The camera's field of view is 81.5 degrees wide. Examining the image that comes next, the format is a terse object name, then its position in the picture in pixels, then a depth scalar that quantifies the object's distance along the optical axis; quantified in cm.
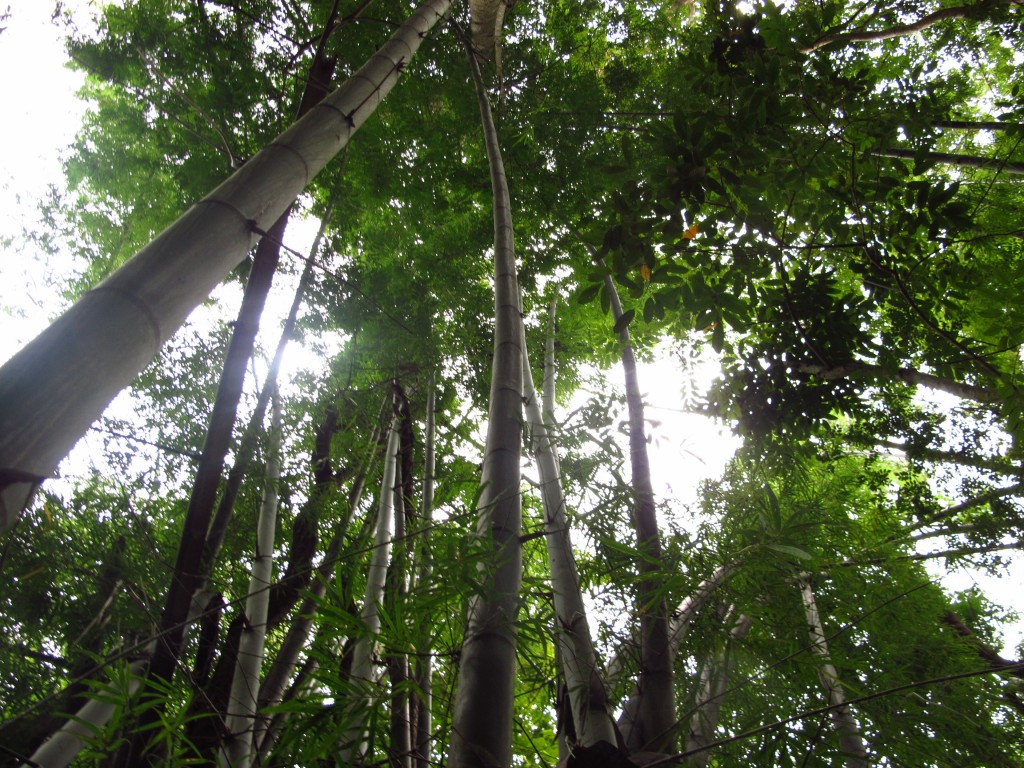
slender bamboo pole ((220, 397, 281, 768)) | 183
